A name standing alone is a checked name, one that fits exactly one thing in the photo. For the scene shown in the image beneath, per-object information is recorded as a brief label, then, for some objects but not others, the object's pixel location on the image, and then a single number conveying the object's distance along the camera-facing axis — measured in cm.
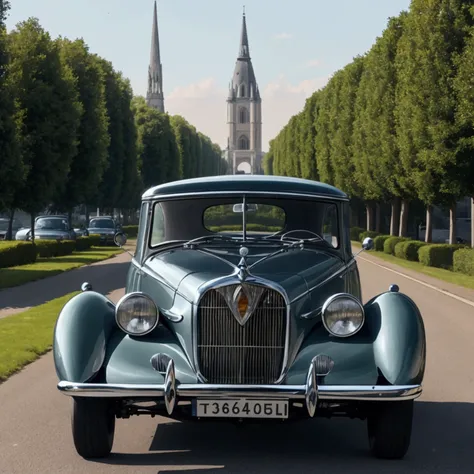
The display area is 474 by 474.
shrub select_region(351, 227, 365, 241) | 6832
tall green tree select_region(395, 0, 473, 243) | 3538
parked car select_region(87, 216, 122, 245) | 5731
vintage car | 705
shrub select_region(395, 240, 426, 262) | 4247
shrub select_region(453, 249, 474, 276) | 3278
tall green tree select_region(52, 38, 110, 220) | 4850
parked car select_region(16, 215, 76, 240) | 4712
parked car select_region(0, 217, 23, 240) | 6196
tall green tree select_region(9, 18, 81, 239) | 3850
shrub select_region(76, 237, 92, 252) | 4906
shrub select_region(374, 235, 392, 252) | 5217
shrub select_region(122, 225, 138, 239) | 7258
